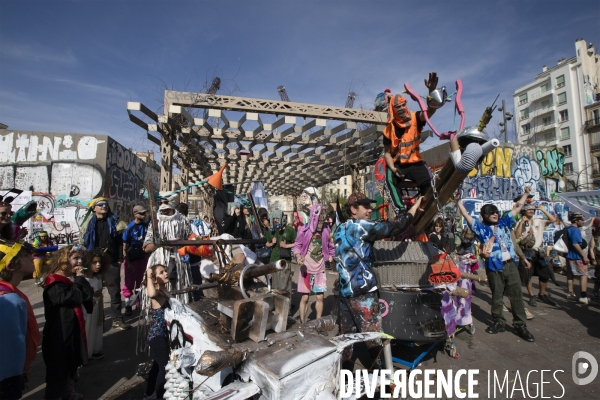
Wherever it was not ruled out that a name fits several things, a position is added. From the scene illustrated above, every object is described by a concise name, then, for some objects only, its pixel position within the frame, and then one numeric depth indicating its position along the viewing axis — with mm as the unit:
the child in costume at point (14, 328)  2195
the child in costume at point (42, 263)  3047
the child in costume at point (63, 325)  2678
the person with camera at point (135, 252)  5266
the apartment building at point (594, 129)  36406
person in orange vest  3625
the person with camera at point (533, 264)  6285
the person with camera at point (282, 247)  6008
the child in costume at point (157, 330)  2754
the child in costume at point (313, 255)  5090
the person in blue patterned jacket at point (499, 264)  4453
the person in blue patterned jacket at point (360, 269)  2961
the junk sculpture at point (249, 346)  1626
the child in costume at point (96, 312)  3691
